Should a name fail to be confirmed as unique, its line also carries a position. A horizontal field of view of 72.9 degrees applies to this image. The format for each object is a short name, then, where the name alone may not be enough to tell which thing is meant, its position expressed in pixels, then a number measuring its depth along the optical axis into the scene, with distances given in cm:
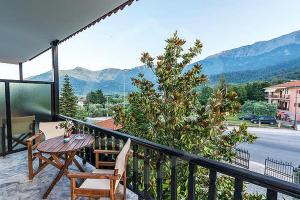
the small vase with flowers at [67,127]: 328
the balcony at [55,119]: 159
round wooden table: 276
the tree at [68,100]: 2373
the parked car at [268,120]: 1334
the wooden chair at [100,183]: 192
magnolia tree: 343
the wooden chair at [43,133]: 322
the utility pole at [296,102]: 1098
